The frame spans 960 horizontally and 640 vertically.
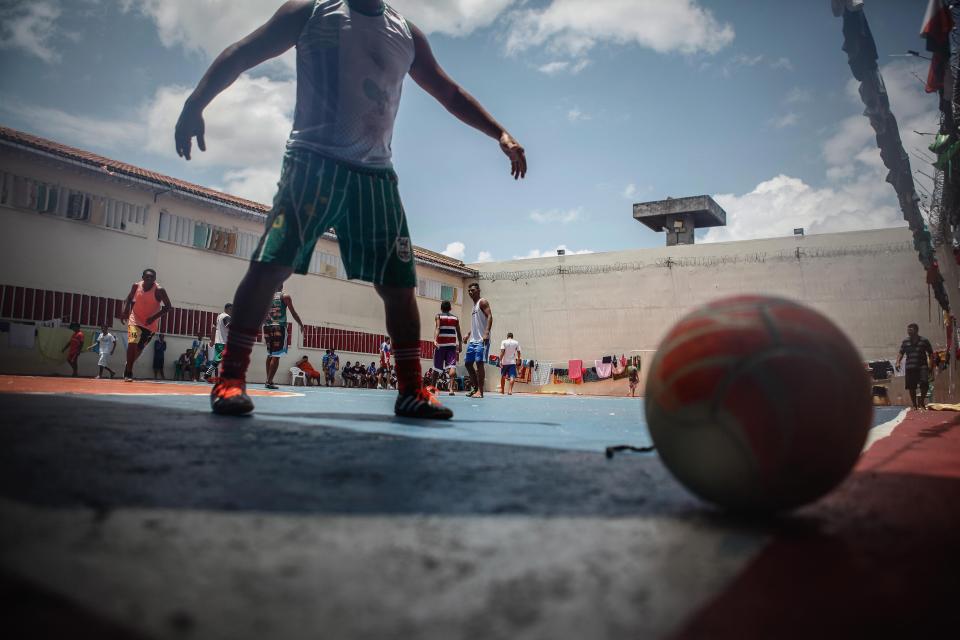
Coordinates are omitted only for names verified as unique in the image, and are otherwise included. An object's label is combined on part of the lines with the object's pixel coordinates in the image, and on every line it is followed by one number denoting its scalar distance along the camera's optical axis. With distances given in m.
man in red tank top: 8.97
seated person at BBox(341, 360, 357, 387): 22.28
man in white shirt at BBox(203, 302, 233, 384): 11.16
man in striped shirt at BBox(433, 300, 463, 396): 10.73
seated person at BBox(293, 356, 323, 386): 20.91
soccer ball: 1.14
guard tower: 32.66
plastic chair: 20.70
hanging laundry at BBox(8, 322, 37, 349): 14.46
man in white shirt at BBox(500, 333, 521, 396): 15.16
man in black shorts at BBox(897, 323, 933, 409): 11.12
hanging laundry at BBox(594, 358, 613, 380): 24.69
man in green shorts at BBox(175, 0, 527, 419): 3.24
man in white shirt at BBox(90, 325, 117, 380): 13.32
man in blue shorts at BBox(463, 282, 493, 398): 10.59
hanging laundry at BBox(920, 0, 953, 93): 6.60
